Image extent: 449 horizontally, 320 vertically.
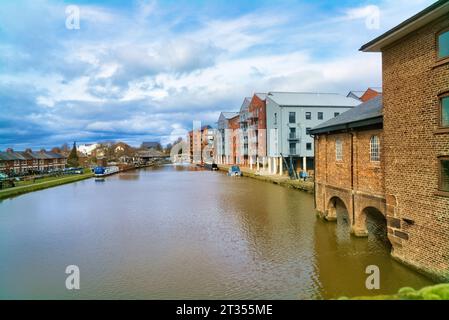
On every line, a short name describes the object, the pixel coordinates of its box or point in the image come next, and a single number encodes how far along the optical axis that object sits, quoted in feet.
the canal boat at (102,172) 213.13
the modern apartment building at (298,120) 166.40
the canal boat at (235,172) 193.27
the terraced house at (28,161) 230.27
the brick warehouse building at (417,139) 33.65
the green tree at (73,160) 291.52
